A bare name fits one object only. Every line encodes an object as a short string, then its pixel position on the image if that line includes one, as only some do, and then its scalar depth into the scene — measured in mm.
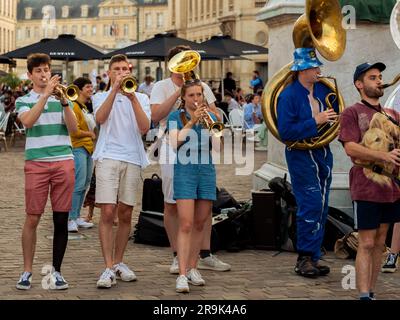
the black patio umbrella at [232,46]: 25906
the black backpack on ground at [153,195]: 9805
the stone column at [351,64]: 9672
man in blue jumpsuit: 7910
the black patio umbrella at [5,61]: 30398
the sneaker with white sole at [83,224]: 10691
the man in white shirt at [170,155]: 7934
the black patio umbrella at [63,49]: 23422
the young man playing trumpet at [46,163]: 7352
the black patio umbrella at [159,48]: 22605
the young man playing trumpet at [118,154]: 7543
